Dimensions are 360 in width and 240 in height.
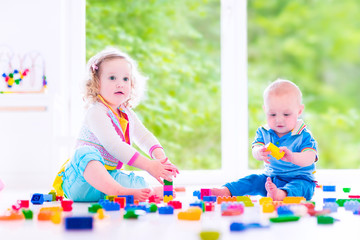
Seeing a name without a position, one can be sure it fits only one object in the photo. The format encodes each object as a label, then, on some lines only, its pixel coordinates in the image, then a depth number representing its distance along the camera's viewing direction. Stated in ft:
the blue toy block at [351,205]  4.83
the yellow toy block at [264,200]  5.23
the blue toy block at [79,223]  3.75
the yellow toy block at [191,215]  4.26
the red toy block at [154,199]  5.44
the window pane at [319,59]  15.35
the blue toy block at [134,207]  4.68
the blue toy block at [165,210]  4.58
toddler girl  5.46
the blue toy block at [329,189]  6.98
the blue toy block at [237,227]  3.69
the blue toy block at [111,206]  4.76
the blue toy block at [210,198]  5.49
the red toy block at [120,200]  4.98
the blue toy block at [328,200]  5.49
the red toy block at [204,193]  5.91
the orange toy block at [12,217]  4.36
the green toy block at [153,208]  4.65
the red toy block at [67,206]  4.94
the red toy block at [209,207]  4.77
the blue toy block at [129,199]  5.11
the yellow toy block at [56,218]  4.12
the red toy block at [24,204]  5.23
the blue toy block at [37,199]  5.54
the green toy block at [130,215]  4.28
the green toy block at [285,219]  4.06
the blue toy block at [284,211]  4.43
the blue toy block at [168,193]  5.74
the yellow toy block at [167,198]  5.51
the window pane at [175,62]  11.06
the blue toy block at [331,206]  4.75
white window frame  8.79
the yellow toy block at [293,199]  5.24
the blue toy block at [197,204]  4.79
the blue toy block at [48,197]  5.78
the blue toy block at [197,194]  6.19
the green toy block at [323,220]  4.01
